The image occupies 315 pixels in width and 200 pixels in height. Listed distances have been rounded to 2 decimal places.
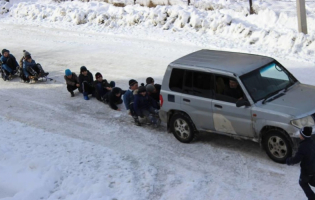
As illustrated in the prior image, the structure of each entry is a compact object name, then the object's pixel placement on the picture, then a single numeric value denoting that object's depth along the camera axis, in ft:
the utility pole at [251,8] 64.93
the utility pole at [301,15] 54.08
